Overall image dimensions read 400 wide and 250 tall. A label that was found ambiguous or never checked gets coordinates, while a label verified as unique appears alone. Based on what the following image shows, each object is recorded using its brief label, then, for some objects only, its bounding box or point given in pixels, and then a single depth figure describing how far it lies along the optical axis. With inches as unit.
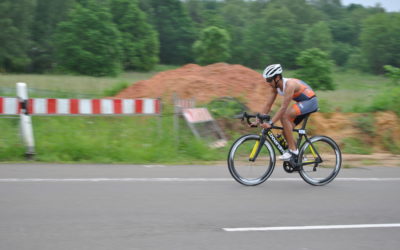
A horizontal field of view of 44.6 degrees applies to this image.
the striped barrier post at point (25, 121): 389.1
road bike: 310.8
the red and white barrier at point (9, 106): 391.9
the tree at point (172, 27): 3885.3
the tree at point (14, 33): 2452.0
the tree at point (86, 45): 2699.3
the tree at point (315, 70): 1498.5
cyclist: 300.8
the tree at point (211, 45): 3656.5
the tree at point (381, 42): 3585.1
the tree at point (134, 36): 3253.0
